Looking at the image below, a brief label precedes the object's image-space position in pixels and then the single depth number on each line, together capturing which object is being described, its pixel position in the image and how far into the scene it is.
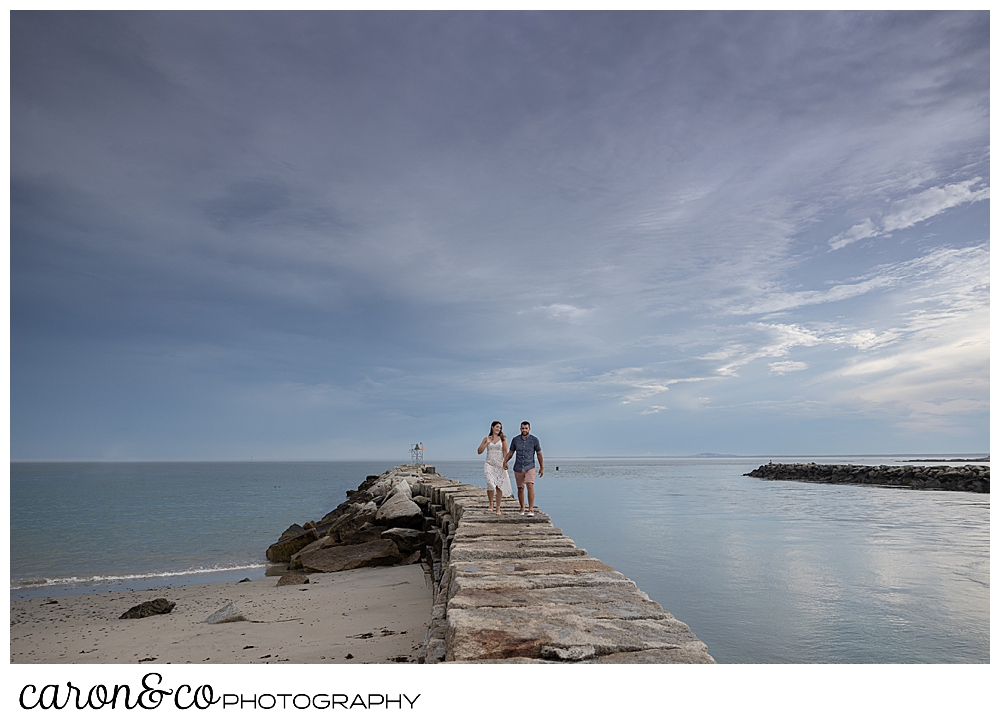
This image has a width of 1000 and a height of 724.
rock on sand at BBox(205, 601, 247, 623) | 7.35
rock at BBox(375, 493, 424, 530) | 12.23
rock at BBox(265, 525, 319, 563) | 14.62
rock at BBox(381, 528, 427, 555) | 11.47
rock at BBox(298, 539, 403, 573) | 10.95
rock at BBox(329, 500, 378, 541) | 12.85
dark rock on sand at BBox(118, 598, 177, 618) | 8.55
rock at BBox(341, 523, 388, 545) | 12.01
